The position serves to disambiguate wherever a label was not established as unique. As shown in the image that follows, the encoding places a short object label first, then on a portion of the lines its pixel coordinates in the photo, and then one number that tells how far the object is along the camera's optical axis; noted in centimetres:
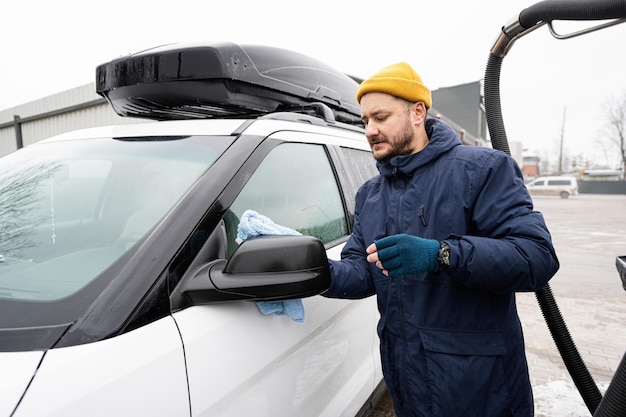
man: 135
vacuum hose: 189
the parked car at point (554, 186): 3161
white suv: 101
